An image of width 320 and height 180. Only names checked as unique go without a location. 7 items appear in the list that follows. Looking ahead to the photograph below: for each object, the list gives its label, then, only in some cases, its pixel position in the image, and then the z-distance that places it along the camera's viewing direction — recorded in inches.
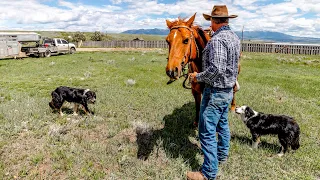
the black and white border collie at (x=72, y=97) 278.4
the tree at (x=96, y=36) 2861.7
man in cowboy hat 134.3
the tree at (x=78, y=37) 2662.6
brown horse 150.2
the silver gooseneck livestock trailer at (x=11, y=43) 953.6
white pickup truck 1027.9
